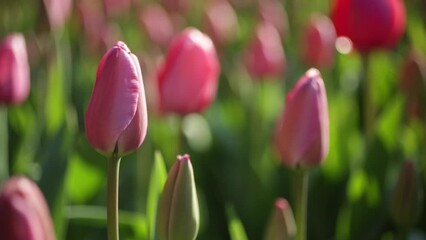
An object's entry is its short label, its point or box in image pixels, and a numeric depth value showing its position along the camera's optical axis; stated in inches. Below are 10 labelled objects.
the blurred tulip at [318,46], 66.8
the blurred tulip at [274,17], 83.3
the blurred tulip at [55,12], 65.2
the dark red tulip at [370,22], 58.0
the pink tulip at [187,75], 55.6
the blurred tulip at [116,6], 93.9
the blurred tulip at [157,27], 78.1
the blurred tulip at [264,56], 65.8
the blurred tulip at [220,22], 73.7
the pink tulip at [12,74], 57.4
